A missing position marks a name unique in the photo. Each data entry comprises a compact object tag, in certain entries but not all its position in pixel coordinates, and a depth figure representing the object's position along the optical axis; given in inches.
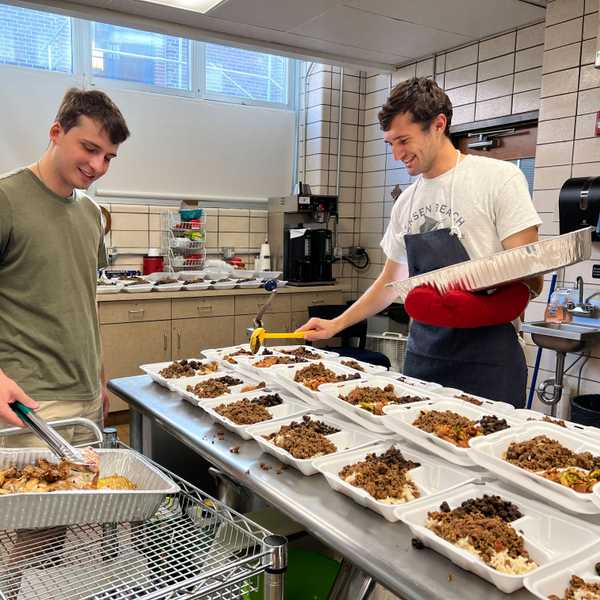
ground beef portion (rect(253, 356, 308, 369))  79.2
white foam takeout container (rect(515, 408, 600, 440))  54.9
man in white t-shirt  71.9
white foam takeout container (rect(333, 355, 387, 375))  77.9
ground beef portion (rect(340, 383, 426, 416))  60.5
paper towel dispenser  123.6
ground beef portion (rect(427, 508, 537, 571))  37.3
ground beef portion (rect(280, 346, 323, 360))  85.0
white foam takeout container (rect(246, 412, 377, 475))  50.5
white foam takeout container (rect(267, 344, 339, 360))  86.5
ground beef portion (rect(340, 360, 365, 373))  78.5
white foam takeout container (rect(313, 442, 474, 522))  42.8
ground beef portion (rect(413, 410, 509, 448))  51.8
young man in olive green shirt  60.9
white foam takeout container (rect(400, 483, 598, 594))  35.3
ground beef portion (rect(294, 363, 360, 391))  69.0
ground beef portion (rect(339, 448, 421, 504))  44.8
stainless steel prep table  35.6
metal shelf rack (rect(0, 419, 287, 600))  35.3
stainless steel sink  121.9
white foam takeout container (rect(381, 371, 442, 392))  69.6
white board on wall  164.9
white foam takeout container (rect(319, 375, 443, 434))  58.0
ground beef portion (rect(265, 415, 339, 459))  52.1
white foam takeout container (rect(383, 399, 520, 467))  49.8
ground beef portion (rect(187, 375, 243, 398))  68.9
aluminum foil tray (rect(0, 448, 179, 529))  38.0
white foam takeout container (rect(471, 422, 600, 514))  41.1
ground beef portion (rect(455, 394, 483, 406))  62.7
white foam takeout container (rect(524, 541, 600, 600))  33.4
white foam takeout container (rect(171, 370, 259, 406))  67.8
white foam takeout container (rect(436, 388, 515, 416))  60.8
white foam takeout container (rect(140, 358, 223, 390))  75.0
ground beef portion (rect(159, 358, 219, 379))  77.4
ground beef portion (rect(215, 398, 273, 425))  60.1
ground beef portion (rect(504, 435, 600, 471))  46.2
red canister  182.1
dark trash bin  119.0
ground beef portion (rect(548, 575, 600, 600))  33.2
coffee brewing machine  192.4
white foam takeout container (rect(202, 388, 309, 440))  61.2
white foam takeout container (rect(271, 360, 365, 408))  66.7
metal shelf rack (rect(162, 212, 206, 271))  183.6
